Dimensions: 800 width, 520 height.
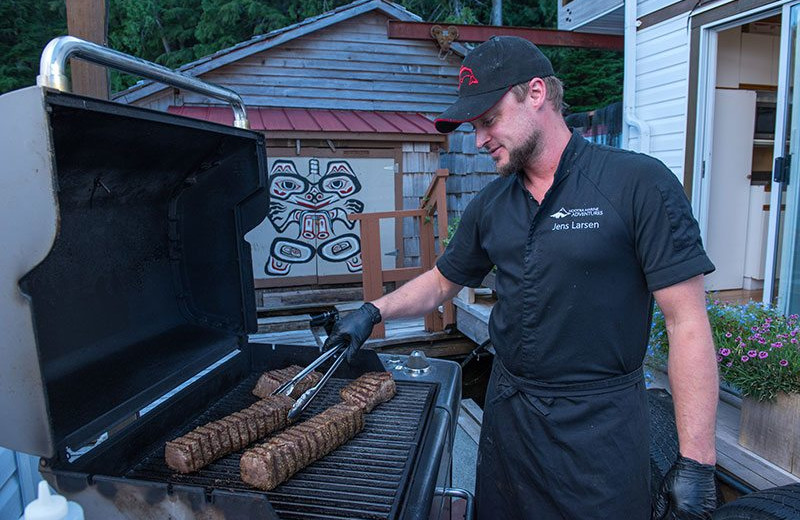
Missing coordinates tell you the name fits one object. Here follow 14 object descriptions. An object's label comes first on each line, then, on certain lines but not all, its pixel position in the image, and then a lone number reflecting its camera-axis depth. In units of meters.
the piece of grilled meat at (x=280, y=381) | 2.20
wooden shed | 8.11
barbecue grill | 1.28
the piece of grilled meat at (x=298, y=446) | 1.58
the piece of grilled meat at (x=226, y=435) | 1.67
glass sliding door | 4.09
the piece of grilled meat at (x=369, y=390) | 2.09
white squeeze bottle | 1.09
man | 1.64
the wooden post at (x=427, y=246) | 6.31
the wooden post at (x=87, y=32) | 2.99
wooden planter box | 2.53
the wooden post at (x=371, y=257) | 5.98
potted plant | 2.54
